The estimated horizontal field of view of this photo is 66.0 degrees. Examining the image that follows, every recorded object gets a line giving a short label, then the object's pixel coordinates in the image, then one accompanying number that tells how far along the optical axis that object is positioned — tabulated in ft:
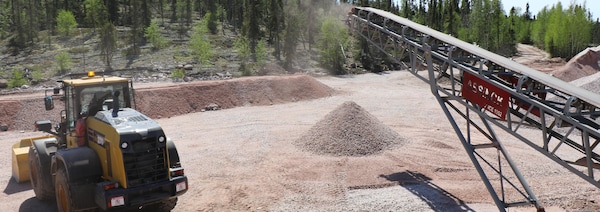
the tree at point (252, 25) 184.03
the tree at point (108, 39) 148.97
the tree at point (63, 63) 138.72
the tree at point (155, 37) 171.34
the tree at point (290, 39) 170.30
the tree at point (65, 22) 168.04
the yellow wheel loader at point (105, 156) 28.25
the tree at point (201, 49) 145.38
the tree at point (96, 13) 159.74
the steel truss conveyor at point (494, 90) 26.00
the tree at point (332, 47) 163.32
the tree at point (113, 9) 216.80
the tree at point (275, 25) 184.88
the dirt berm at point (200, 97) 77.46
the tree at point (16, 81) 118.59
